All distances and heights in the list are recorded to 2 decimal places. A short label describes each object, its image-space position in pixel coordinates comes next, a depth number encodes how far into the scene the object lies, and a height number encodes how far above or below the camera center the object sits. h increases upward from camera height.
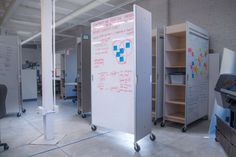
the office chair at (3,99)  2.79 -0.42
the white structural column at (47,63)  3.02 +0.18
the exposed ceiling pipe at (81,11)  5.23 +2.09
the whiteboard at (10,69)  4.63 +0.12
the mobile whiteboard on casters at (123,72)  2.68 +0.02
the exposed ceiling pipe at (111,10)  5.57 +2.27
